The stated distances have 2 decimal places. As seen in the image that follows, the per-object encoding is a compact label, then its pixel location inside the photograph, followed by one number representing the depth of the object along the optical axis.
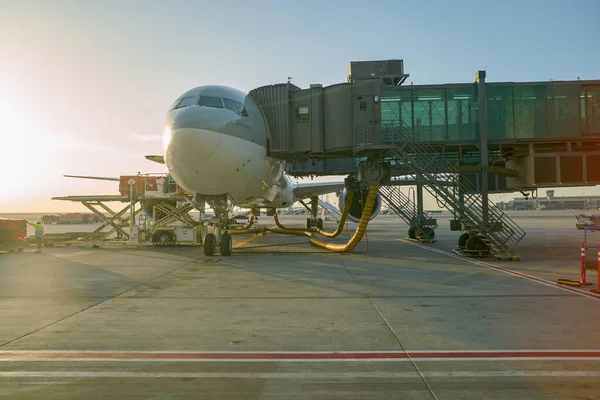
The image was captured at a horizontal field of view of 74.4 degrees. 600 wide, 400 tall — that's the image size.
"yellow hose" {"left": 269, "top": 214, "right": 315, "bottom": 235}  26.45
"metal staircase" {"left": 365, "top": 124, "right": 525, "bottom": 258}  14.70
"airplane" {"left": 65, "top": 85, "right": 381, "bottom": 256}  12.73
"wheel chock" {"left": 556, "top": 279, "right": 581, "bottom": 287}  9.18
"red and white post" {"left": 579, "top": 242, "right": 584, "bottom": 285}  9.52
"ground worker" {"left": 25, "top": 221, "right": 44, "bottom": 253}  18.38
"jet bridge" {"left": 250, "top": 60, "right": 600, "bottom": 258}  15.93
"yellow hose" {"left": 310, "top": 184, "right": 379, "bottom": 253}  15.38
